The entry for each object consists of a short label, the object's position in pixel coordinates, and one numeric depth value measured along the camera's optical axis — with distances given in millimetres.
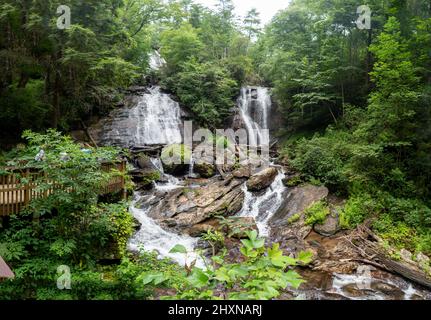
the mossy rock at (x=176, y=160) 16828
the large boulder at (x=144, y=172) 15117
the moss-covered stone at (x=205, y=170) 16816
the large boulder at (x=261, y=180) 14367
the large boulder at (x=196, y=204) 11578
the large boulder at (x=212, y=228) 10672
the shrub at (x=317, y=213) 11320
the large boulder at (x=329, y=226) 10930
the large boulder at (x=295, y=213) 11131
